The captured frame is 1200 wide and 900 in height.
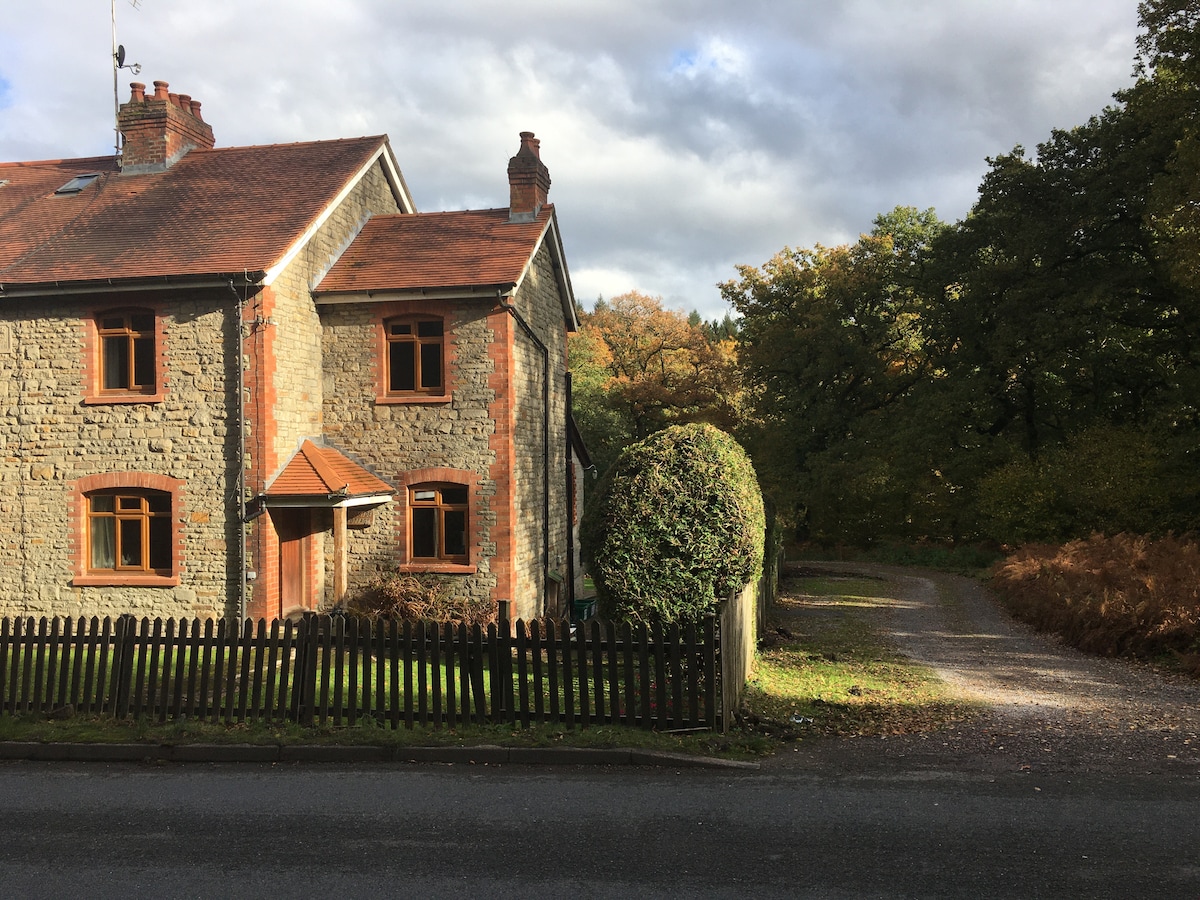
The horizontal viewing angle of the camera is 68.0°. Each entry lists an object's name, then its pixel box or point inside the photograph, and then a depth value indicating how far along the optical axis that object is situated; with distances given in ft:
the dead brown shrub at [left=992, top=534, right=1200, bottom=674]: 43.91
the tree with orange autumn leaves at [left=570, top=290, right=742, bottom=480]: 132.26
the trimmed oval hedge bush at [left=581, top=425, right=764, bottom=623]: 36.91
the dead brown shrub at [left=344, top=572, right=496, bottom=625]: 52.75
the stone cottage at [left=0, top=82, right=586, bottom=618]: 50.49
